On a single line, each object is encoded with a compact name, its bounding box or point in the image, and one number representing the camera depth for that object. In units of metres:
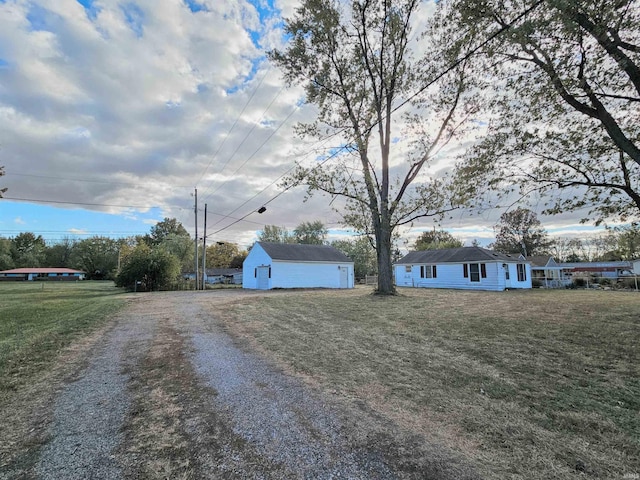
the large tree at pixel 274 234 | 52.69
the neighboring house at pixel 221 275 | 51.97
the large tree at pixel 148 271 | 23.20
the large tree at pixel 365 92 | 14.23
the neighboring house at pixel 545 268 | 34.16
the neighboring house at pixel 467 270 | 22.88
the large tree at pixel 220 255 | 54.56
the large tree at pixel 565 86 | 6.52
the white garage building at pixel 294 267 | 23.95
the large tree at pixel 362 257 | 44.78
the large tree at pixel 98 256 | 58.25
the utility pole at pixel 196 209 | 26.81
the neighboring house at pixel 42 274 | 53.94
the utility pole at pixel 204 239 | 25.17
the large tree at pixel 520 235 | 42.56
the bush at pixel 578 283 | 26.92
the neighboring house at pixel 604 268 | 41.19
